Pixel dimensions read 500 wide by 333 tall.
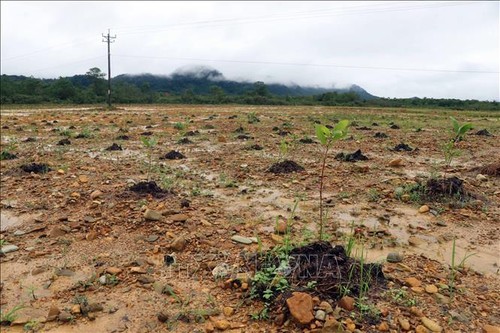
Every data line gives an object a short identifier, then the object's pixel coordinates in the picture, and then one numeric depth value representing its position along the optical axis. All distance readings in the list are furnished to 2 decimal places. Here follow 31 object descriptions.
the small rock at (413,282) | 2.79
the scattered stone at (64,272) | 3.12
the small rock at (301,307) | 2.33
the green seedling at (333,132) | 3.00
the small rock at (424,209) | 4.46
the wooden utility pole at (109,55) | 35.41
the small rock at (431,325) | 2.31
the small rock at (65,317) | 2.52
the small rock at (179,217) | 4.09
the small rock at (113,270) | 3.10
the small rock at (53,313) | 2.54
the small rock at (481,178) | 5.78
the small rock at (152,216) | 4.10
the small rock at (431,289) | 2.70
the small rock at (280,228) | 3.79
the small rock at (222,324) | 2.41
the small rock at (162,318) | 2.49
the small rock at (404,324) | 2.32
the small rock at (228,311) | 2.54
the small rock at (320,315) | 2.35
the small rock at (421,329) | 2.29
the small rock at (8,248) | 3.56
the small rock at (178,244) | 3.48
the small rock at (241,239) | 3.59
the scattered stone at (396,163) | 6.98
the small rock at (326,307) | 2.41
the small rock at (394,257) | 3.22
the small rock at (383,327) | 2.31
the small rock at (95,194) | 4.93
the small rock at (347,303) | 2.45
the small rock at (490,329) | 2.29
